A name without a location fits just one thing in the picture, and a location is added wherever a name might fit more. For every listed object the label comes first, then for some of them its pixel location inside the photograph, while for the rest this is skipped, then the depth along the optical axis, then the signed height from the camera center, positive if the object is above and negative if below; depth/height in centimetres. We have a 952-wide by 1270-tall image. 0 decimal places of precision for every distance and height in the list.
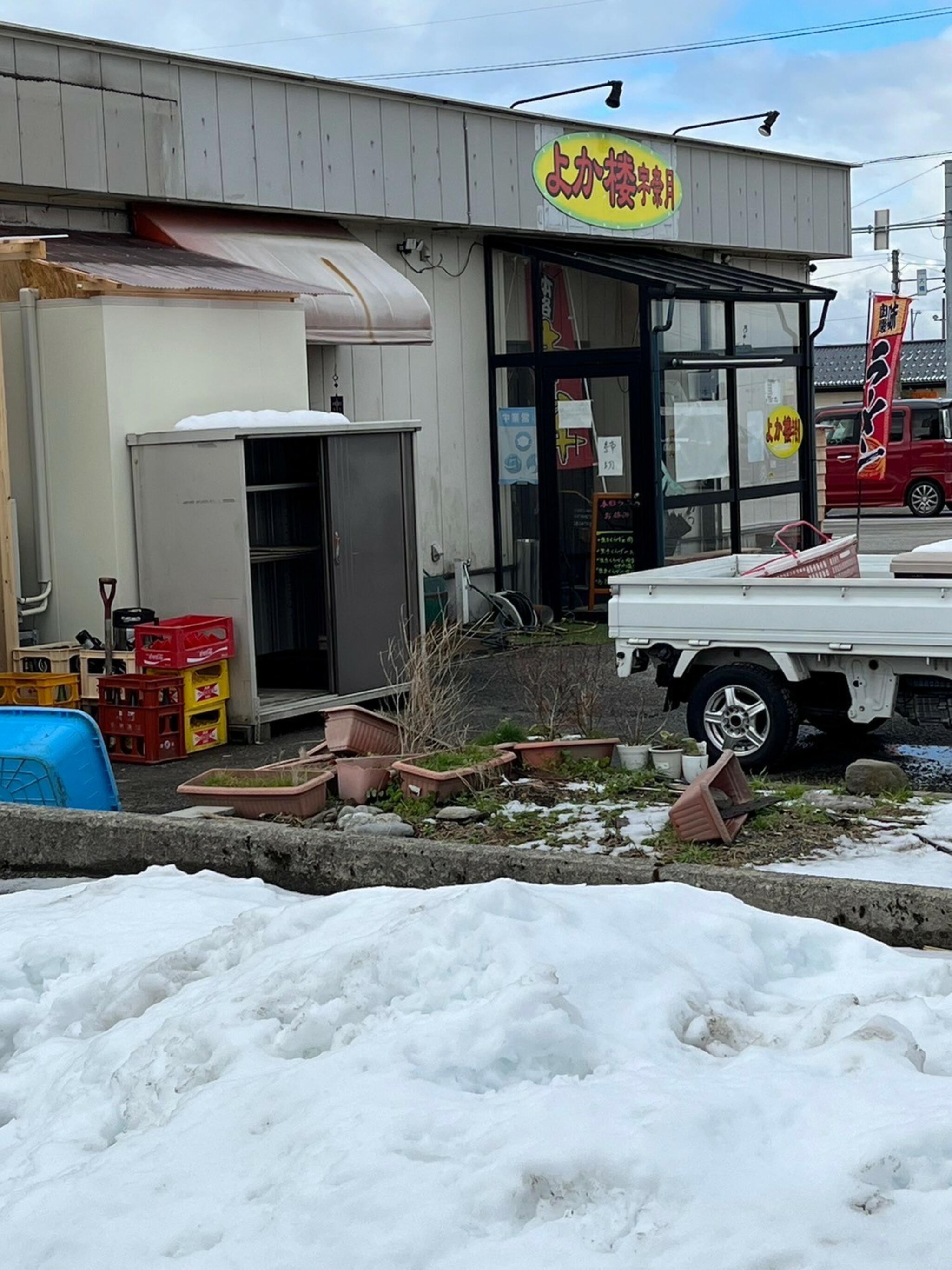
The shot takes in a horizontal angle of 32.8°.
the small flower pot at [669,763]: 888 -153
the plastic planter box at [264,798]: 819 -152
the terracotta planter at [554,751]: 909 -148
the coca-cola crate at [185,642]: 1041 -92
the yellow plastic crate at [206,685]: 1055 -122
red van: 3020 +27
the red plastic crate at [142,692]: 1036 -121
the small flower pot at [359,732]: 910 -134
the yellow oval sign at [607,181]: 1692 +330
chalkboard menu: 1636 -54
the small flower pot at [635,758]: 902 -152
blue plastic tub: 776 -123
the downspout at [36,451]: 1120 +38
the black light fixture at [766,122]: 2000 +447
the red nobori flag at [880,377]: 2255 +140
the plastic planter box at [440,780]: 838 -151
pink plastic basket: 1017 -55
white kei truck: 891 -95
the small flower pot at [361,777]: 854 -149
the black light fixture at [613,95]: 1742 +426
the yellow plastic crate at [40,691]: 1062 -122
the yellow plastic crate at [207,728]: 1062 -151
